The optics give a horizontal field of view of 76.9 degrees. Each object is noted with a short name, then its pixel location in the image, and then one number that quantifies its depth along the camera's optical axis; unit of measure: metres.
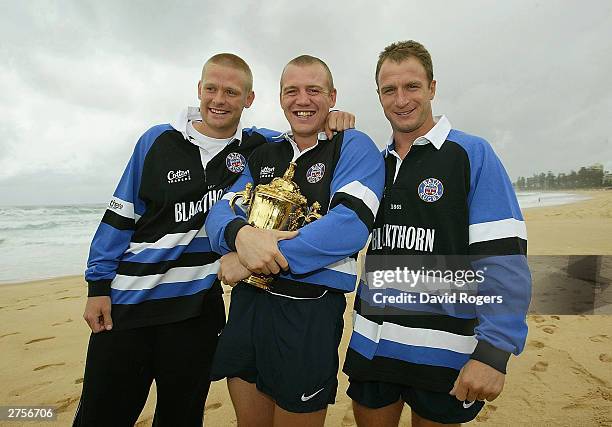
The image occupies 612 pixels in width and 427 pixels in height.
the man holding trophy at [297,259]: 1.96
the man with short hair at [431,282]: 1.89
